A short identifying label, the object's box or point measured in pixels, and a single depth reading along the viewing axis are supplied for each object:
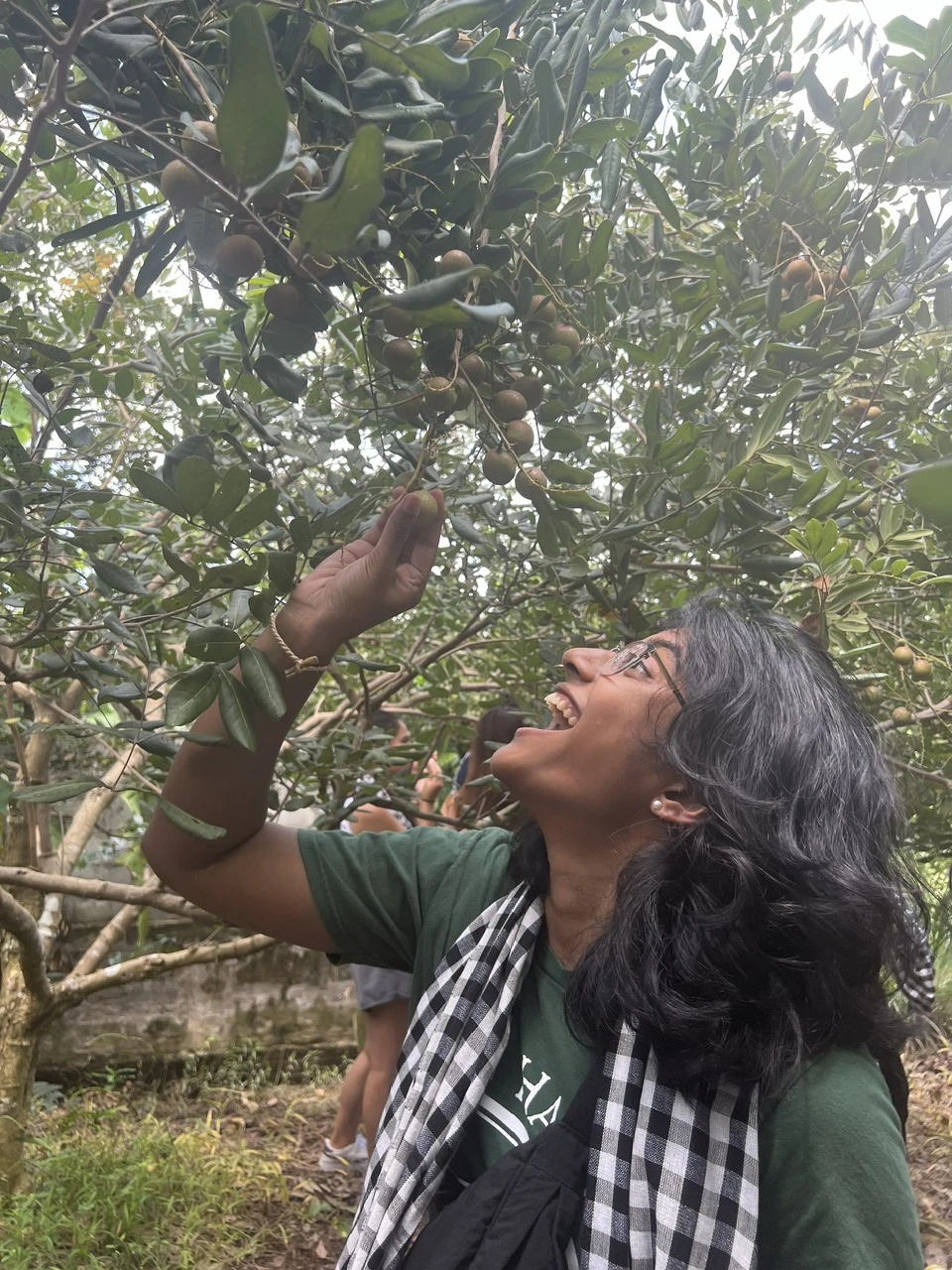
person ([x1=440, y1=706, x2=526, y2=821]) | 2.25
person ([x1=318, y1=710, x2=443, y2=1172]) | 2.96
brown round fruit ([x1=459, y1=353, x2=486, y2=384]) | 1.10
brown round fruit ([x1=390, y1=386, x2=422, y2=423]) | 1.12
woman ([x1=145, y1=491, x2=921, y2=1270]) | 0.99
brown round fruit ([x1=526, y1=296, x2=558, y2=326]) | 1.18
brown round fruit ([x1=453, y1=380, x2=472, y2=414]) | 1.12
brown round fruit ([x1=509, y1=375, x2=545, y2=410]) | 1.23
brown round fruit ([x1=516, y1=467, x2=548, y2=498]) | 1.25
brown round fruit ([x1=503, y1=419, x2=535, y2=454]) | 1.26
